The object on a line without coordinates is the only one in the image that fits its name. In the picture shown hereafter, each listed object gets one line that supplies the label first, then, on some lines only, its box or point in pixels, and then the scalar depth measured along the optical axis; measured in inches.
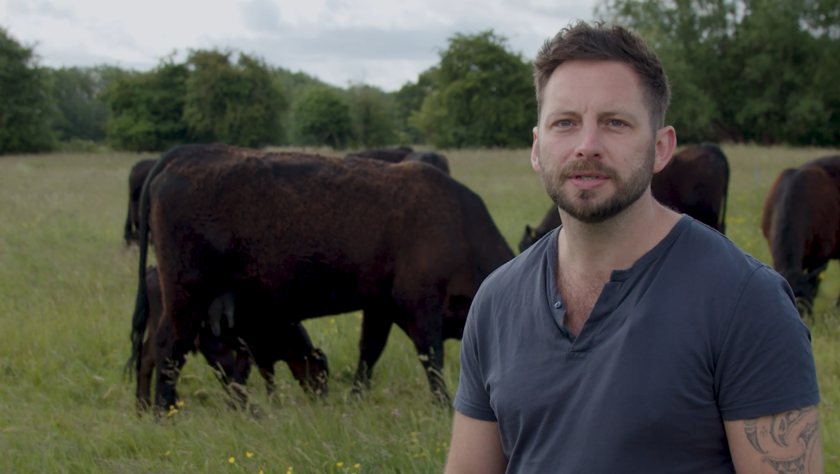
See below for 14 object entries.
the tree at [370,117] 2785.4
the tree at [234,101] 2236.7
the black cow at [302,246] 269.4
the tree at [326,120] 2810.0
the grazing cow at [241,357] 281.3
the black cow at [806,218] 380.2
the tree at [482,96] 2581.2
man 77.3
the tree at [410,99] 3786.9
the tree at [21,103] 2469.2
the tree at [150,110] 2512.3
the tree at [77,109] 3703.2
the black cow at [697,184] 531.5
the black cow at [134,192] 501.7
